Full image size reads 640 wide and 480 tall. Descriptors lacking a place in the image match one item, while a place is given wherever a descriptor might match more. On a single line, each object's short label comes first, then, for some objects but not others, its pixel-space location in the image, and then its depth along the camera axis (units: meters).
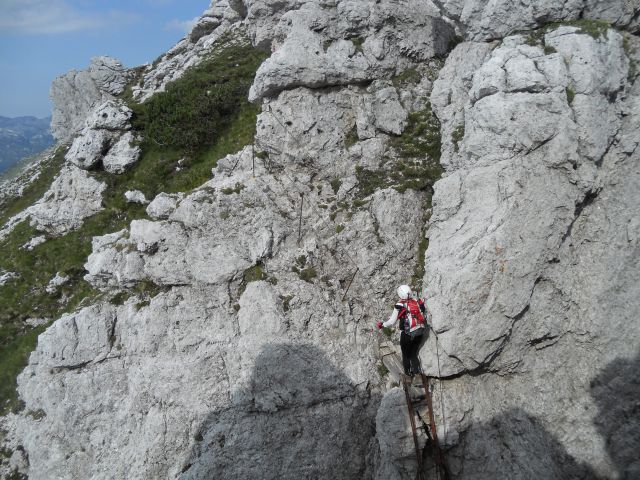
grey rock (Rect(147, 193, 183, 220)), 18.95
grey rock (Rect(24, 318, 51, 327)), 20.33
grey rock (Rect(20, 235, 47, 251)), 23.05
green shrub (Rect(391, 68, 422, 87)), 20.73
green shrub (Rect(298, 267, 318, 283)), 16.83
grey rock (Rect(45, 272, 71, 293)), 20.98
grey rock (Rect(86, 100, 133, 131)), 23.50
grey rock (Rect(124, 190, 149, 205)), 22.19
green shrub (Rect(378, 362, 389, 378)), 15.52
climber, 13.74
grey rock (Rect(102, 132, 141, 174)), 23.41
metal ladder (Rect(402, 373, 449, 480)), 13.74
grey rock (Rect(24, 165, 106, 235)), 23.06
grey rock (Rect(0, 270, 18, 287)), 21.86
